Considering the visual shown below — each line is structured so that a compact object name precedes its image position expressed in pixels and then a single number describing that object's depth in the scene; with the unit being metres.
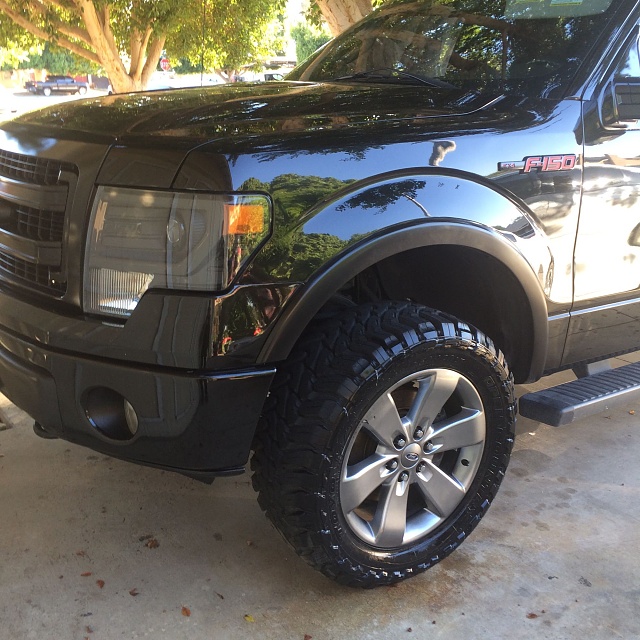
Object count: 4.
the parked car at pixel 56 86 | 55.22
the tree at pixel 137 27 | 10.91
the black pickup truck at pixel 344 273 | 2.12
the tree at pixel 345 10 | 7.19
